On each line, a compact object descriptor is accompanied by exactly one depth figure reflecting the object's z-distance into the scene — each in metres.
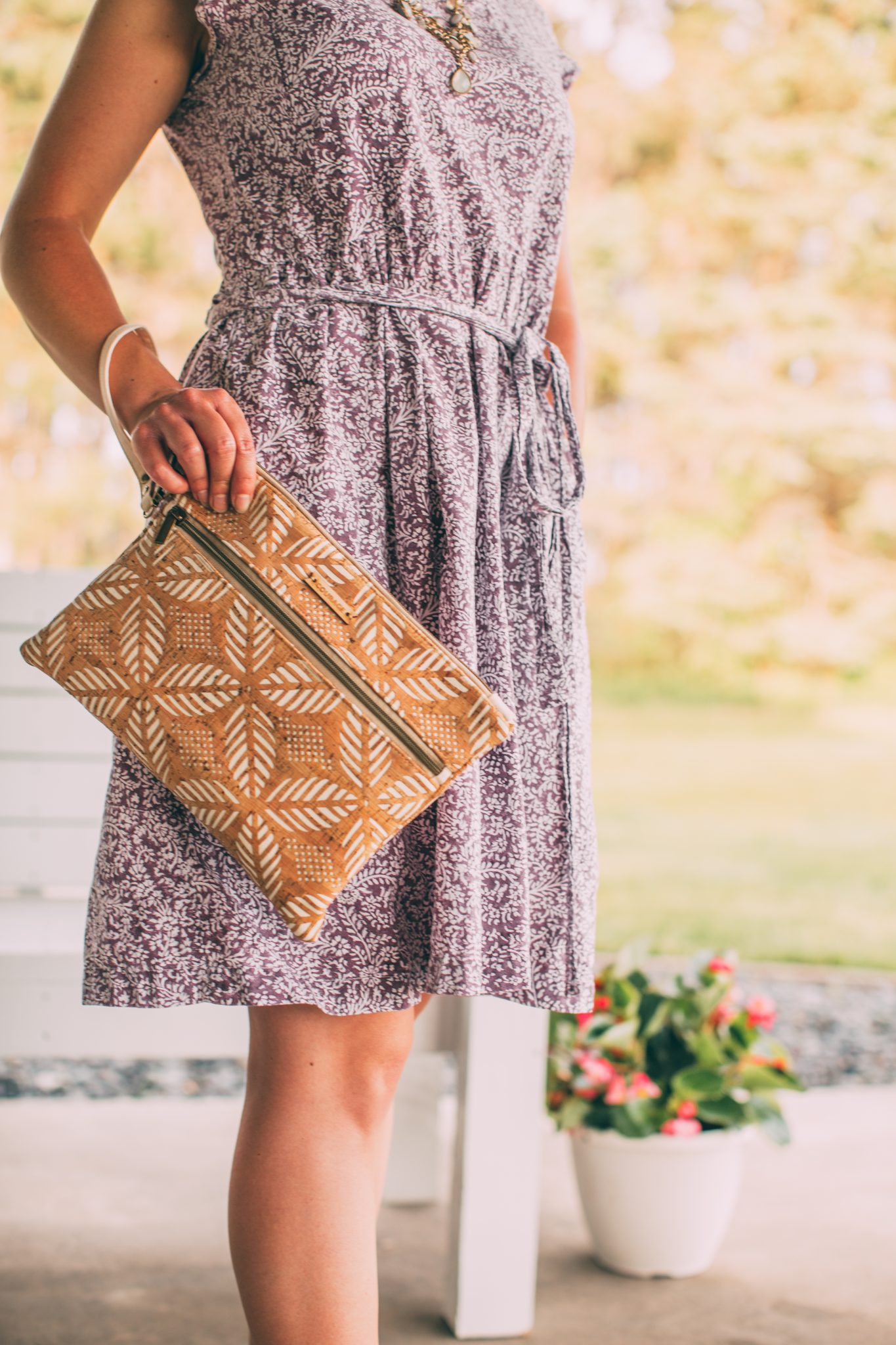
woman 1.87
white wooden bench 2.51
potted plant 2.64
